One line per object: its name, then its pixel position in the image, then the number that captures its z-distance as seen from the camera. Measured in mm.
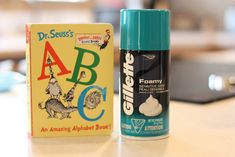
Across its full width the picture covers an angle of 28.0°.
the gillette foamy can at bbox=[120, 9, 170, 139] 608
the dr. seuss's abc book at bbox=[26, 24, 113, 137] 634
